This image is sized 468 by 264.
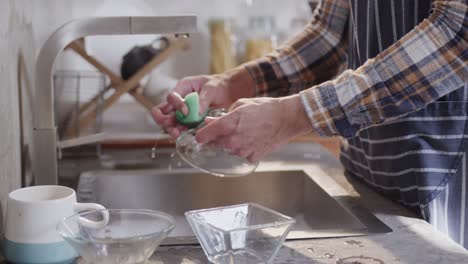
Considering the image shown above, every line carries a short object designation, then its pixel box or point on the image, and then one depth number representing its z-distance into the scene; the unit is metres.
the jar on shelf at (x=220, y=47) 2.68
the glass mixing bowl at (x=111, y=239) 1.24
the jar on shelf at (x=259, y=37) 2.76
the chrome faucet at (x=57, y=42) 1.56
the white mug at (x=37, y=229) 1.27
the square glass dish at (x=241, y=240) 1.32
